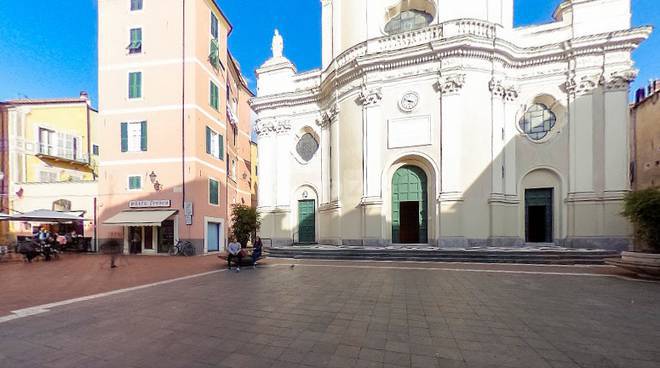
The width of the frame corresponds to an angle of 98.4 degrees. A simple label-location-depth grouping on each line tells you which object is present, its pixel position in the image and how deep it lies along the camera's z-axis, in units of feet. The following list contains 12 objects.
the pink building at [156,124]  58.29
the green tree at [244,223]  54.24
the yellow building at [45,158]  65.16
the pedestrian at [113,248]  37.76
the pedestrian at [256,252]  35.70
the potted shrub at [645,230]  25.92
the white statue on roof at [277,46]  69.62
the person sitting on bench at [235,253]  34.47
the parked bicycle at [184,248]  55.52
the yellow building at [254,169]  104.83
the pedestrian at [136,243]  59.47
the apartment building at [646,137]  66.90
